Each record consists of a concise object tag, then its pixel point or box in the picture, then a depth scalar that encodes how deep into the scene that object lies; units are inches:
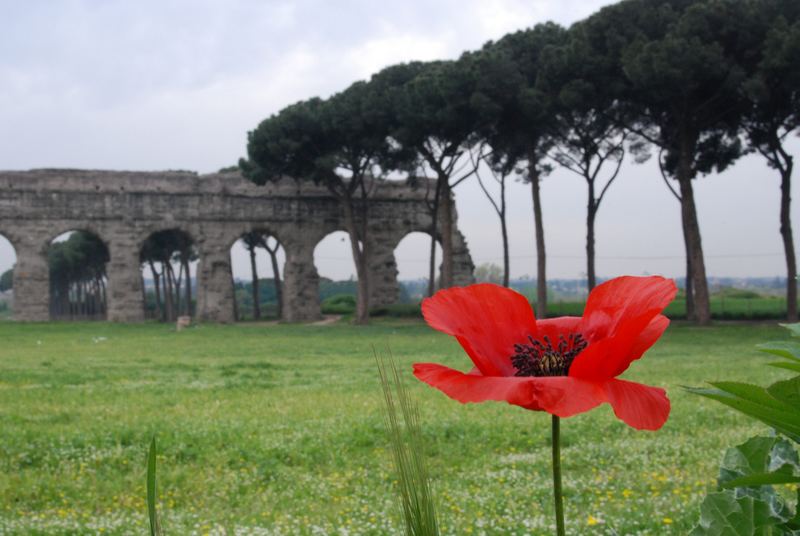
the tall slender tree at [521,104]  1031.6
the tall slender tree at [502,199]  1213.8
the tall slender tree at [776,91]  788.0
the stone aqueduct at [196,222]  1322.6
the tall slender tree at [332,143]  1203.9
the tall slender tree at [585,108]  925.8
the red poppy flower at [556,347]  33.9
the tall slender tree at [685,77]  820.7
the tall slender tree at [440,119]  1070.4
